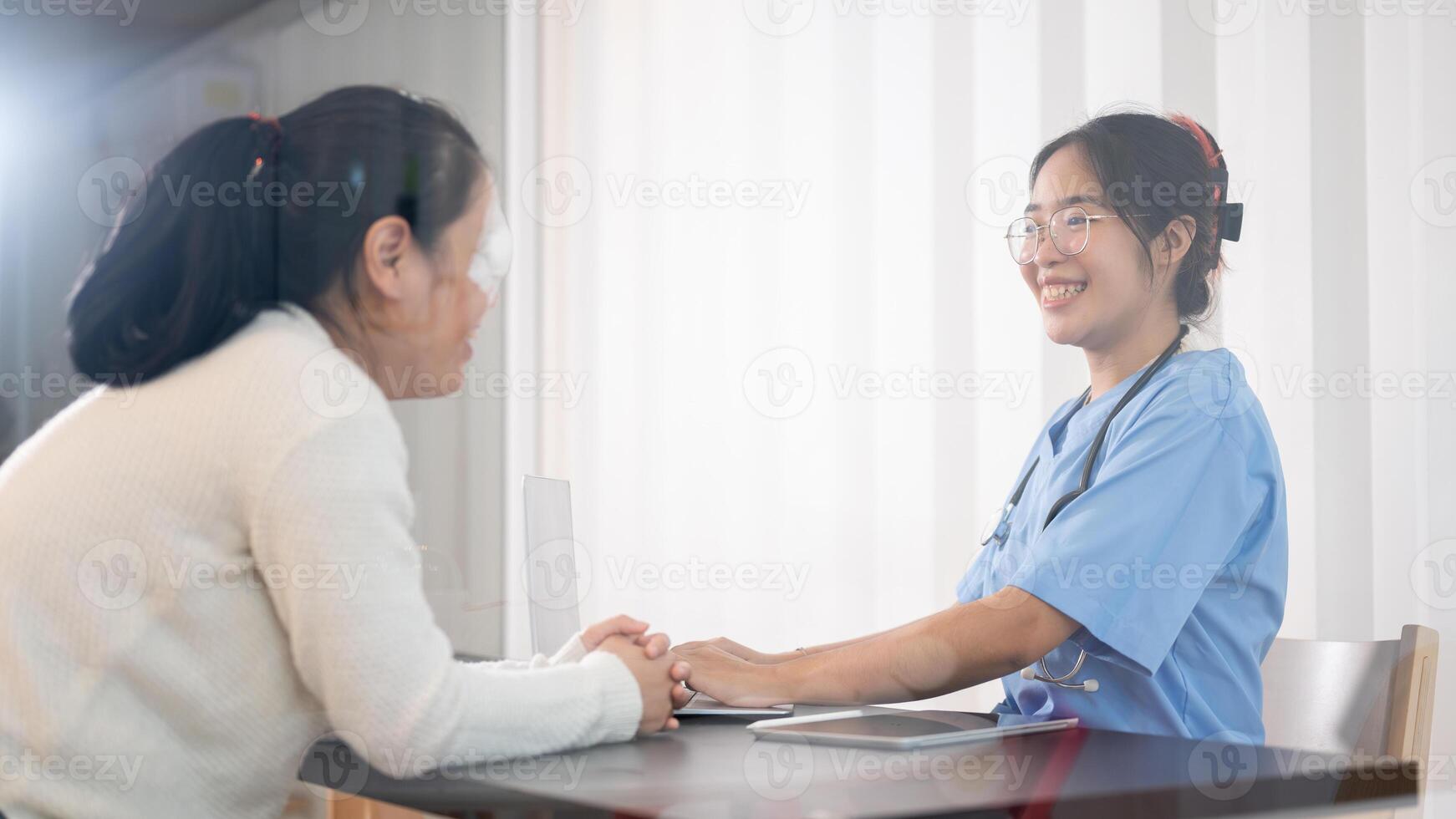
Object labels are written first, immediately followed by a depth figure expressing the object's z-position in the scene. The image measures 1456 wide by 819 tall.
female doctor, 1.17
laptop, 1.25
